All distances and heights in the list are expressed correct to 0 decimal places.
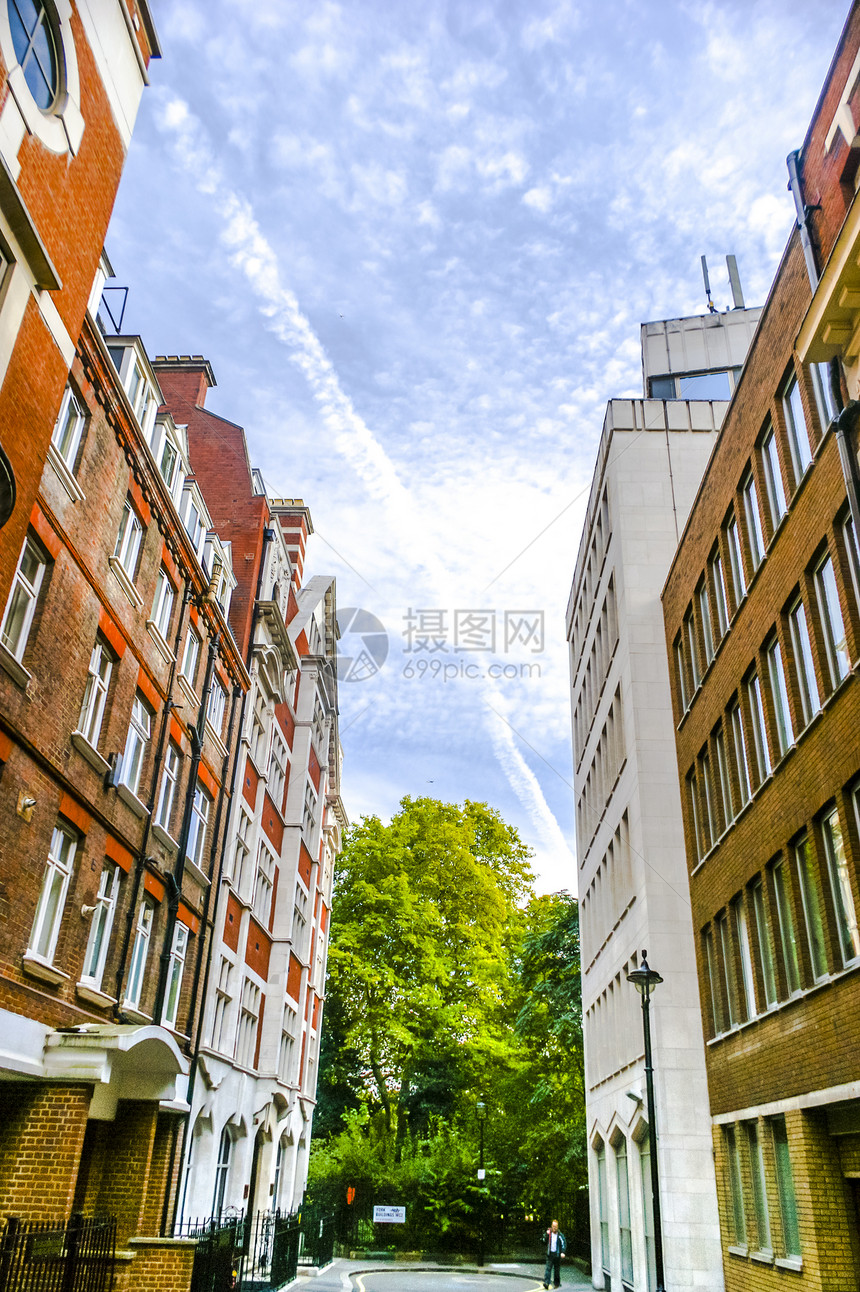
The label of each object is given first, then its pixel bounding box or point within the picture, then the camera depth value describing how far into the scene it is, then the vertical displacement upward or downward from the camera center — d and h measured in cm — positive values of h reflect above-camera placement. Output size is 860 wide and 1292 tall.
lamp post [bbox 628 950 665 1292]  1432 +148
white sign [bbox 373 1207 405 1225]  3344 -87
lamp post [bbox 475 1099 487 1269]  3334 +23
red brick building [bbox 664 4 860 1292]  1220 +569
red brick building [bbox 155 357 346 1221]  2434 +826
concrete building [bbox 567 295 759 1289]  1909 +821
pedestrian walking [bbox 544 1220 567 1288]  2594 -148
